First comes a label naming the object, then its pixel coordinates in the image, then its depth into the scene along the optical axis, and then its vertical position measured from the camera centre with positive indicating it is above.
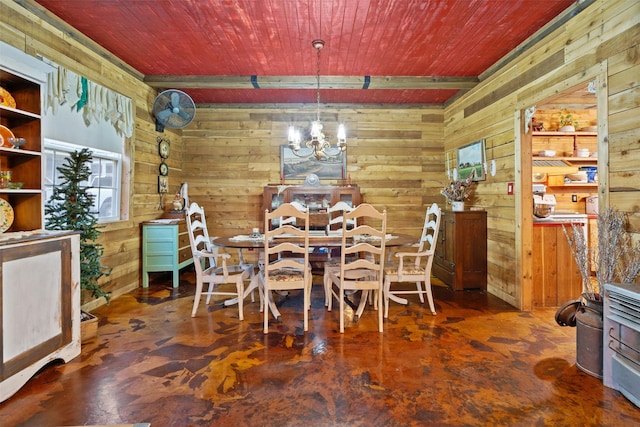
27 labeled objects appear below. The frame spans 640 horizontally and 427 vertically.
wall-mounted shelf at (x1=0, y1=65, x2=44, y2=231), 2.30 +0.37
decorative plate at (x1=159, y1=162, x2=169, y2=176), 4.58 +0.61
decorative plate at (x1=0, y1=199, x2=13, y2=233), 2.18 -0.02
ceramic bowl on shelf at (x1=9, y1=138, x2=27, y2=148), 2.14 +0.47
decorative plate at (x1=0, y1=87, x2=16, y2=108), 2.16 +0.77
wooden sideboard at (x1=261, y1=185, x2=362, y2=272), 4.89 +0.22
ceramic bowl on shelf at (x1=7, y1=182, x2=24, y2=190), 2.17 +0.18
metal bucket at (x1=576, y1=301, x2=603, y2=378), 2.05 -0.82
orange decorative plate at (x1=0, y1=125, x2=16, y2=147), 2.16 +0.52
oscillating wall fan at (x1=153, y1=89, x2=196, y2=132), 4.25 +1.36
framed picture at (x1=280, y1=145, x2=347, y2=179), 5.24 +0.73
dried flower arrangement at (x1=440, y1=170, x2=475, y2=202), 4.29 +0.29
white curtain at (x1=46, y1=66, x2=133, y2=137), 2.85 +1.10
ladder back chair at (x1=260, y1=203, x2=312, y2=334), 2.59 -0.49
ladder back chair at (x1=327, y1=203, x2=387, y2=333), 2.65 -0.52
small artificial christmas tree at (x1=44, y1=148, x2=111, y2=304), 2.60 -0.02
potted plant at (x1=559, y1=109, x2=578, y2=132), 4.46 +1.24
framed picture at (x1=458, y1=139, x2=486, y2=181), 4.11 +0.69
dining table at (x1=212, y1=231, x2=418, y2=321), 3.01 -0.28
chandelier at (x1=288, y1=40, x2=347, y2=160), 3.27 +0.75
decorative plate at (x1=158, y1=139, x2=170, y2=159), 4.54 +0.89
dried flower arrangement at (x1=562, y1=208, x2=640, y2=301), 2.15 -0.27
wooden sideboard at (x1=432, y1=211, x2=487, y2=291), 4.01 -0.47
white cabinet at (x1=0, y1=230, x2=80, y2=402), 1.83 -0.56
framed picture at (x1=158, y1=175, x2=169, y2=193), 4.56 +0.40
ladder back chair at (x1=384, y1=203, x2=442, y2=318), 3.11 -0.59
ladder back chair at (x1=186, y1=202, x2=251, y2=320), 3.03 -0.59
